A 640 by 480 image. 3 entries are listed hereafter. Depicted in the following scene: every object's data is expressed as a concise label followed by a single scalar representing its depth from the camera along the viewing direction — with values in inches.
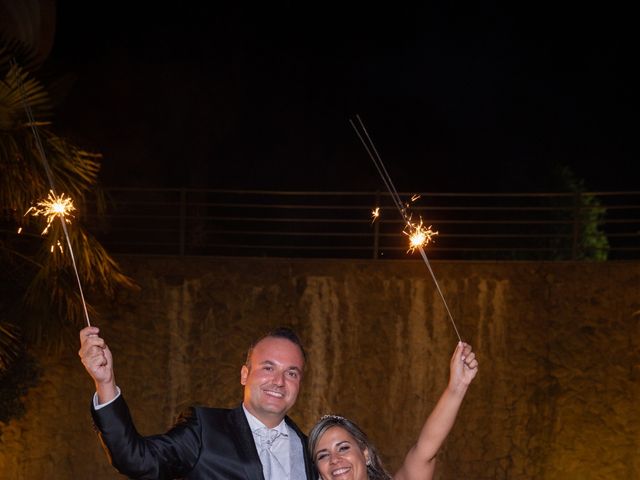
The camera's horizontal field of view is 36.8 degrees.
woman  134.0
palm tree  287.1
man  121.8
